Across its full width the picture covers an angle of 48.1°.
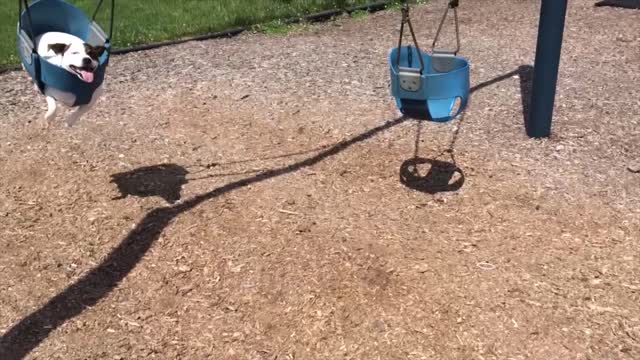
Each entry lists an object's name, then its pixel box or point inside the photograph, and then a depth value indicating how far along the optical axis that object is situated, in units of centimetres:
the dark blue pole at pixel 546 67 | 390
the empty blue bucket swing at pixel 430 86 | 310
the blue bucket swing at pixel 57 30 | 284
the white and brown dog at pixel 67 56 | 285
